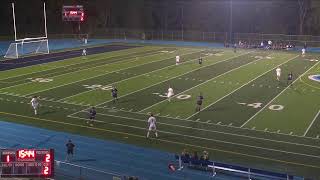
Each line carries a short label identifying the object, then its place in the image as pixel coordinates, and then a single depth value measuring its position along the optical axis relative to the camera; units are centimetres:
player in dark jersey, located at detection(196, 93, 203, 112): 2908
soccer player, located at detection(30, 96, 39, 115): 2906
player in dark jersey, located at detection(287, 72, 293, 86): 3845
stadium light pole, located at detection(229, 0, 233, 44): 7569
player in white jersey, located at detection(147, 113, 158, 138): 2444
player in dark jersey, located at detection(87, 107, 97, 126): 2720
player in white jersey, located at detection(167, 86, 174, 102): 3193
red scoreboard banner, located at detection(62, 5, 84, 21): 6888
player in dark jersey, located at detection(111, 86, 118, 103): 3167
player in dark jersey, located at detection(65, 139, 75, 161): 2125
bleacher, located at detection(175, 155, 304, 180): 1823
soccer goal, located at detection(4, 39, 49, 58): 5716
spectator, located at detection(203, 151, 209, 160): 1977
